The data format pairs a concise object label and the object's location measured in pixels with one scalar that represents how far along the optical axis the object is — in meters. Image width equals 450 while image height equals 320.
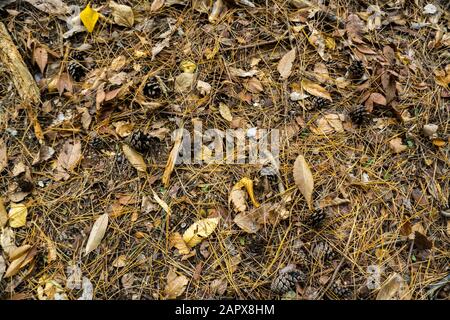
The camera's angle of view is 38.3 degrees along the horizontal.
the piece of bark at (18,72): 1.00
